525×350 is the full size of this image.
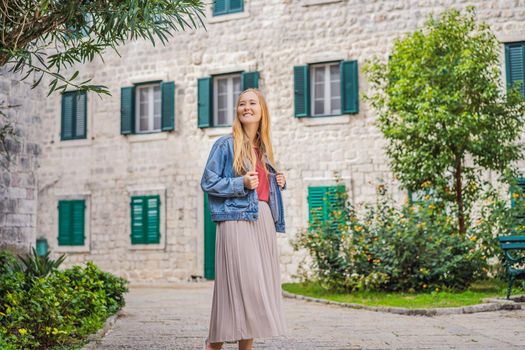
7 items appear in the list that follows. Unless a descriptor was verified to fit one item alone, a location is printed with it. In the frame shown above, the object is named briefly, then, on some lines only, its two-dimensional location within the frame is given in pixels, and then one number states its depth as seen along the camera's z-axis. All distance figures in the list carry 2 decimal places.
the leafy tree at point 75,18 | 5.75
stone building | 18.39
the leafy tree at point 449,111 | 14.22
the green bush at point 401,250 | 12.54
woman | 5.06
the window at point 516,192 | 13.04
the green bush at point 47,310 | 6.49
